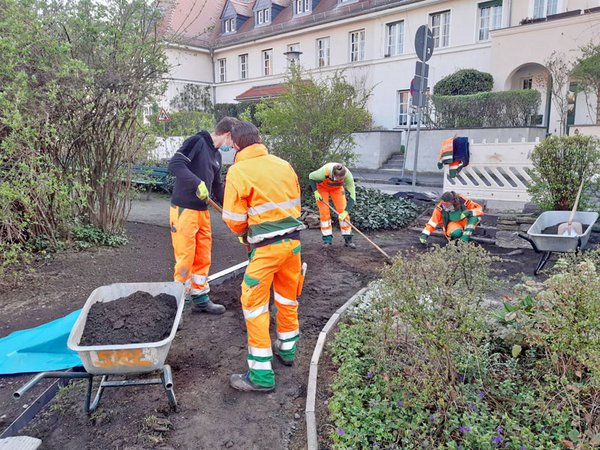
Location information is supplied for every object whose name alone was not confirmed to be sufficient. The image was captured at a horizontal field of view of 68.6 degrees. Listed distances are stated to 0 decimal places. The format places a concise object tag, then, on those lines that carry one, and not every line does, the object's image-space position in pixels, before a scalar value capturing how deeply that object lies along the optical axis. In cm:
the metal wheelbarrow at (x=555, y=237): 496
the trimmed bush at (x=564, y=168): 620
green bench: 1140
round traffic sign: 909
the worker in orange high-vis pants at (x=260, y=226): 309
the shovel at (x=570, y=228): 530
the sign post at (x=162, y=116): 693
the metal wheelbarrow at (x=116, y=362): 256
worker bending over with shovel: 671
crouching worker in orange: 645
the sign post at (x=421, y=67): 909
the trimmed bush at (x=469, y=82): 1728
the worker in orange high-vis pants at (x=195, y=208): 412
